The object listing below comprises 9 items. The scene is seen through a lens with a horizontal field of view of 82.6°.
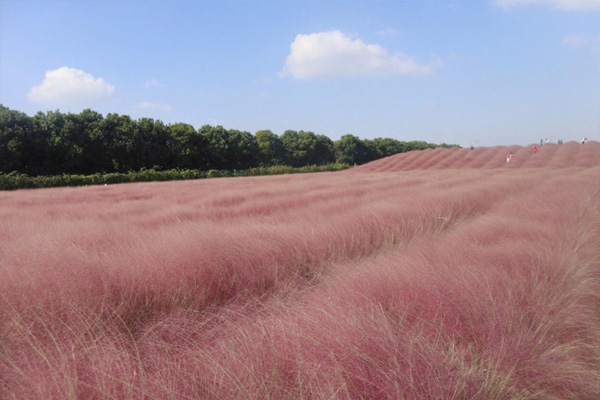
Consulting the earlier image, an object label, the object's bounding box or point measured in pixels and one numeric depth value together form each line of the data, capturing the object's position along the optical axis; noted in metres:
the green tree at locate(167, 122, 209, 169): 44.12
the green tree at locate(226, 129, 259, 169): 50.28
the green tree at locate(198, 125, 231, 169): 47.91
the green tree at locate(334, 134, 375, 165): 74.56
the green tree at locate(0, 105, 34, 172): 30.12
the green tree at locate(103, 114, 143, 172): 37.44
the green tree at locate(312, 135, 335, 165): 69.69
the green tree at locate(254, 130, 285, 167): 64.25
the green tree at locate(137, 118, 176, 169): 40.94
